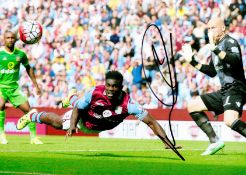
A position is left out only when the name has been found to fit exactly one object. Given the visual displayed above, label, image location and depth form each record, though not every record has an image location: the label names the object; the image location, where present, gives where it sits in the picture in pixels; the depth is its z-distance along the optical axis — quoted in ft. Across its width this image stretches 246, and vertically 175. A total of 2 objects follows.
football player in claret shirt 31.06
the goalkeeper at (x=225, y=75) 32.84
